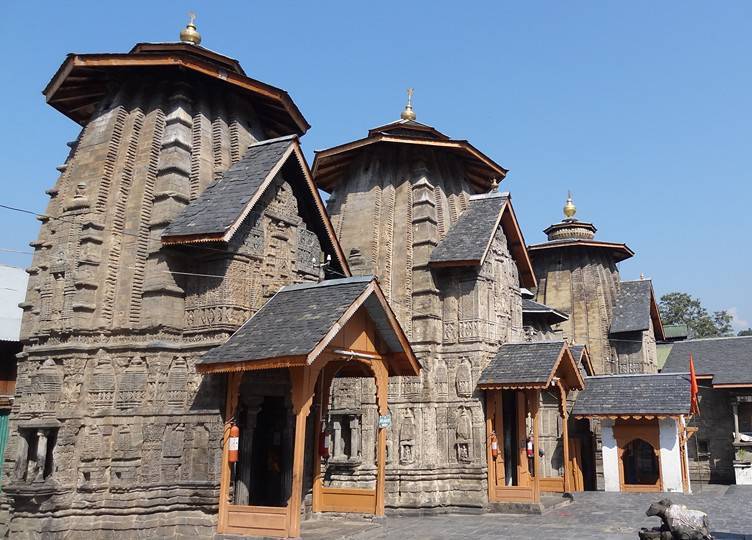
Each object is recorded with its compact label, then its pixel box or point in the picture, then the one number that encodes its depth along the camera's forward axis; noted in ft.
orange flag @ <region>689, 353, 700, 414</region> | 80.23
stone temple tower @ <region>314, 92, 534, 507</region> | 66.39
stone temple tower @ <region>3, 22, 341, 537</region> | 45.21
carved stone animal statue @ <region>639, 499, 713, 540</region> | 37.24
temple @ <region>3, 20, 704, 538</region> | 45.24
